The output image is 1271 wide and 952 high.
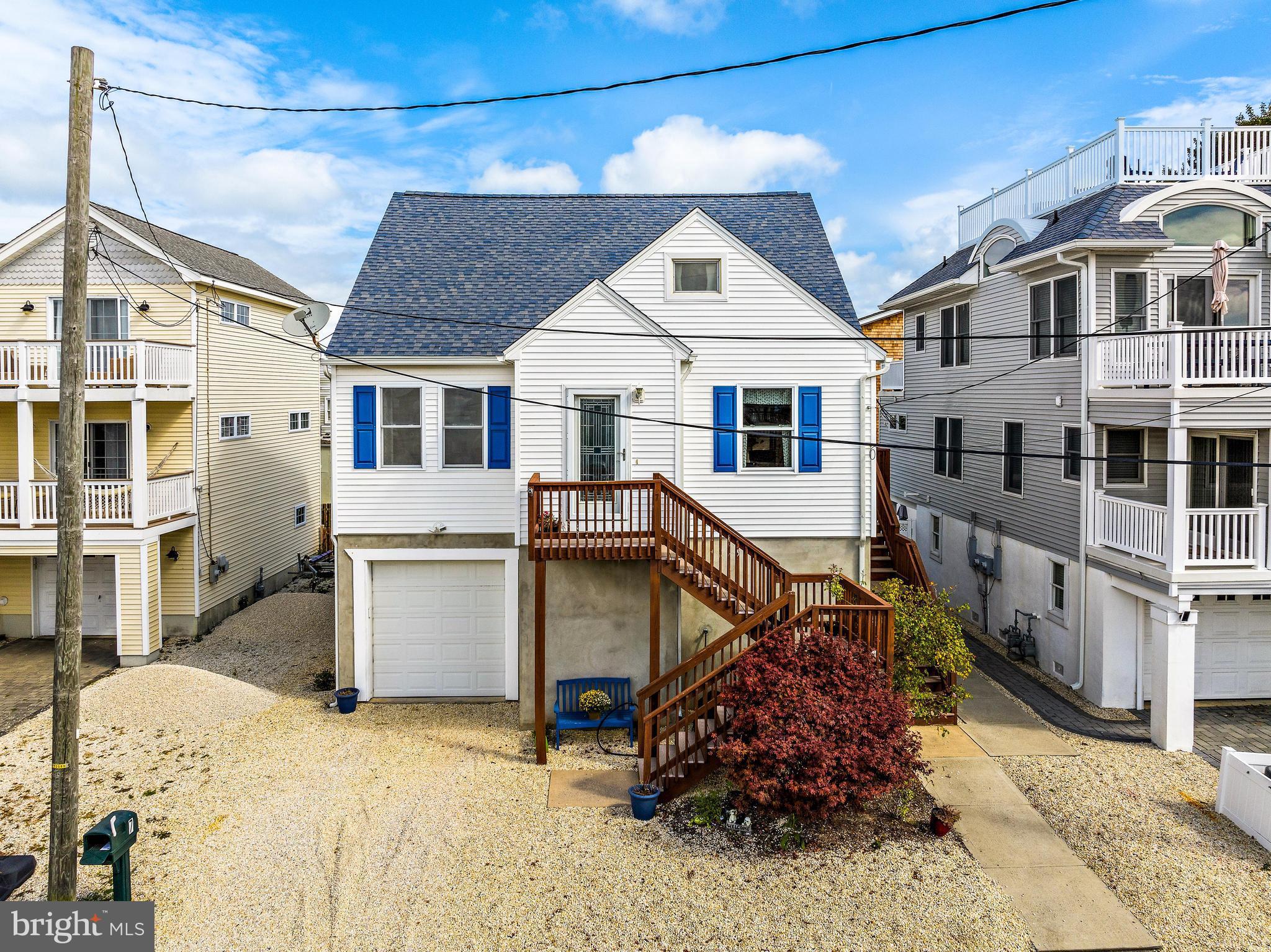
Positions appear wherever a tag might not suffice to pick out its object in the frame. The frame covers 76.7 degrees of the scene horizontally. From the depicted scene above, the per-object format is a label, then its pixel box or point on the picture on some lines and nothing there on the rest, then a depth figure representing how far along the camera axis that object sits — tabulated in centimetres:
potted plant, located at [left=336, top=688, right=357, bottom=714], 1355
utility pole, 755
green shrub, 1174
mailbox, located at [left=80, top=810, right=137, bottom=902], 741
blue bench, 1285
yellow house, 1641
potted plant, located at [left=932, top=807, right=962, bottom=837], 941
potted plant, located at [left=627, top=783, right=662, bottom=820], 995
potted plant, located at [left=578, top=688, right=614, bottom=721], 1263
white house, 1312
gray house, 1234
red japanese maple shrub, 910
